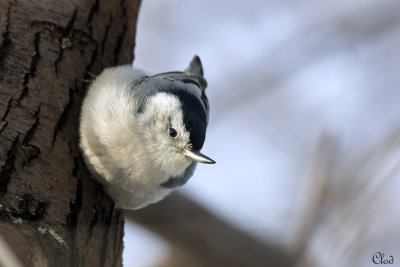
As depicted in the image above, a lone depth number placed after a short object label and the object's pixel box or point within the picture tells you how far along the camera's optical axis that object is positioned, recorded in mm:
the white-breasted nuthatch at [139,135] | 4094
